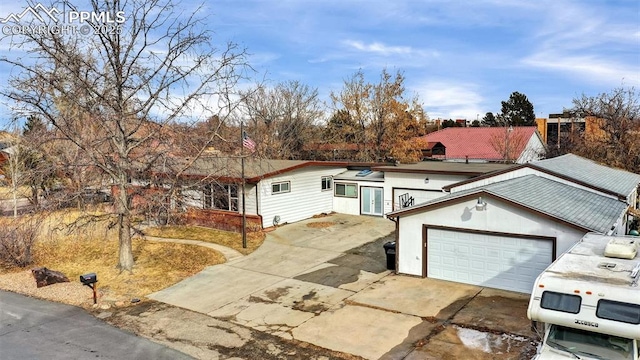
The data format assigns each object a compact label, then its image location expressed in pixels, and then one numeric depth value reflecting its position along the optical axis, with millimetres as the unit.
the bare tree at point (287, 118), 43719
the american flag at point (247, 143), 19361
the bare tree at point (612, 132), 32719
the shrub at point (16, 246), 17062
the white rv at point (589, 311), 6496
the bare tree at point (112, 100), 13586
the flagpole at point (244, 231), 18933
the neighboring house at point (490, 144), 45875
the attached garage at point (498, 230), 12477
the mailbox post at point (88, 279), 12633
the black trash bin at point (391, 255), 15555
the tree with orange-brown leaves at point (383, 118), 42906
